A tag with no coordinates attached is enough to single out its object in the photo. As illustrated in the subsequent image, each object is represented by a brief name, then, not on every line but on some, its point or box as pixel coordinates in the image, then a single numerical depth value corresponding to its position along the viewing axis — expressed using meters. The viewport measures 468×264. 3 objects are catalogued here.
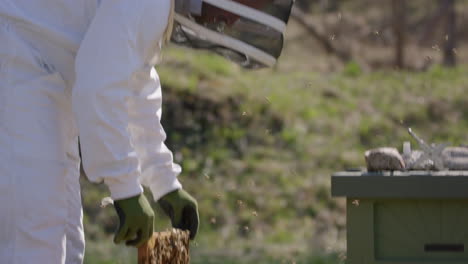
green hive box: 5.00
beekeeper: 4.12
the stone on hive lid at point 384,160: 5.32
